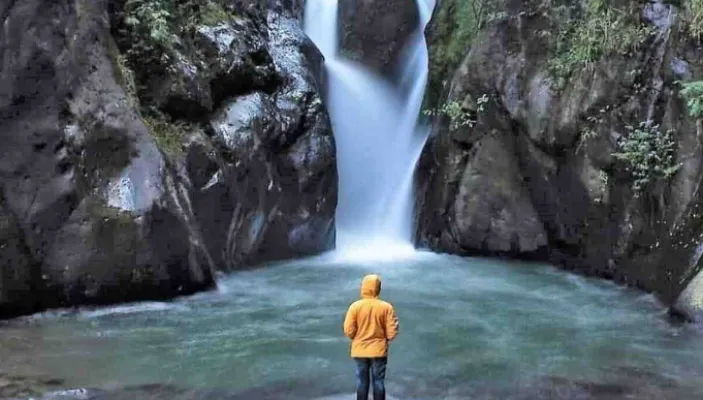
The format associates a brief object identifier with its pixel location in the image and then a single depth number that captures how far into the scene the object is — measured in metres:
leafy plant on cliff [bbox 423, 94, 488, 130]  16.53
